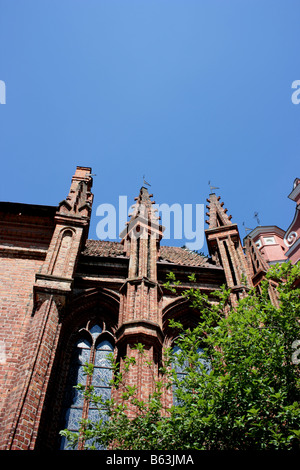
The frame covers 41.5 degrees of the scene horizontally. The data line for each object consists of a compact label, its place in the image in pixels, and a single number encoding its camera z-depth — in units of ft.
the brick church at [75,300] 28.76
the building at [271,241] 113.19
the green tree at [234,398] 19.65
